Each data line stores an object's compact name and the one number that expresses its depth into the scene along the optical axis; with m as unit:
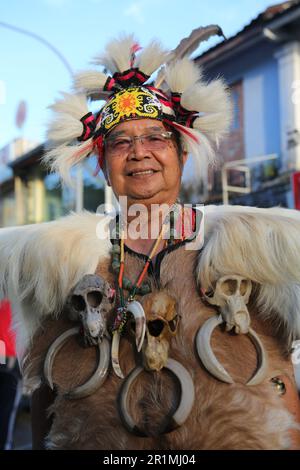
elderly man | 1.29
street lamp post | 6.41
